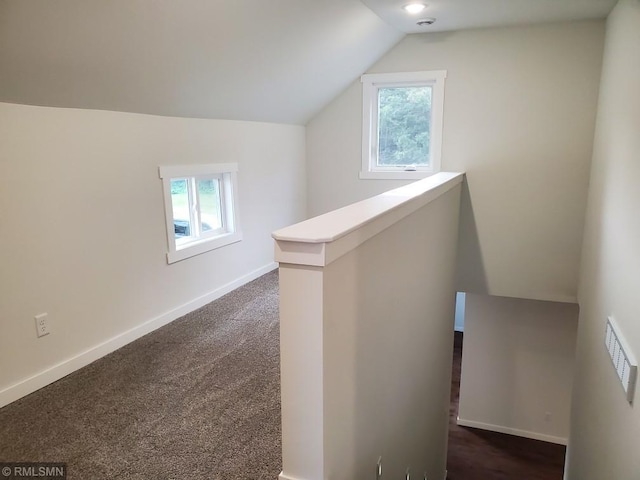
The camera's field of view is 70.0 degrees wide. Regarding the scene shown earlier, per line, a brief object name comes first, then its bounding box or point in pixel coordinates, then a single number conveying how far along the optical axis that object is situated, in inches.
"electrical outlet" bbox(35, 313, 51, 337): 92.3
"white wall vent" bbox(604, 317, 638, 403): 67.7
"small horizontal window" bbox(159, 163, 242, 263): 126.6
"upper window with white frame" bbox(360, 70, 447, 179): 169.5
